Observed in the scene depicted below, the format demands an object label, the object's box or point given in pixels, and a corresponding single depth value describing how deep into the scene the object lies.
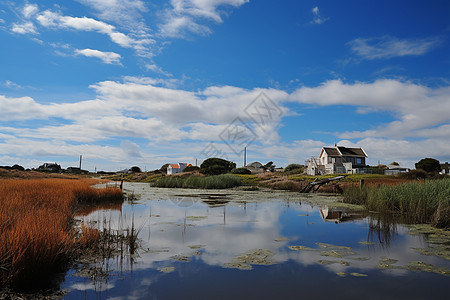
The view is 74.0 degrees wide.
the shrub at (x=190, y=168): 67.90
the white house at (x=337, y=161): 50.16
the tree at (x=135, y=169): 85.91
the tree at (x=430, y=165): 51.62
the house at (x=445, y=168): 47.75
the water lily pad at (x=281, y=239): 8.12
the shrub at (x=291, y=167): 64.31
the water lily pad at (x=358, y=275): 5.34
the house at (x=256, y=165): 85.46
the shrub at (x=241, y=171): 56.58
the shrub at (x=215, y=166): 57.34
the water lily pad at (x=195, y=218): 11.32
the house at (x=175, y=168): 76.75
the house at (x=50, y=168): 70.04
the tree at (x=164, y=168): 84.19
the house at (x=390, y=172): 42.23
